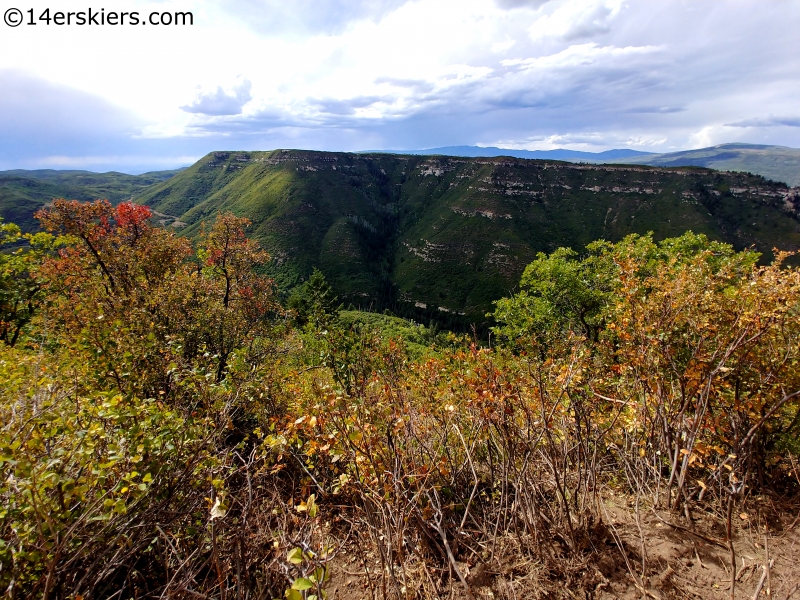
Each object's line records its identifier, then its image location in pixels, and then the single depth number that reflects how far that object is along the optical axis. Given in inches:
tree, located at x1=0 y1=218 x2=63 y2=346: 520.7
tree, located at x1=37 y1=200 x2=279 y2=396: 294.8
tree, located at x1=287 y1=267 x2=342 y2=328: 1905.3
